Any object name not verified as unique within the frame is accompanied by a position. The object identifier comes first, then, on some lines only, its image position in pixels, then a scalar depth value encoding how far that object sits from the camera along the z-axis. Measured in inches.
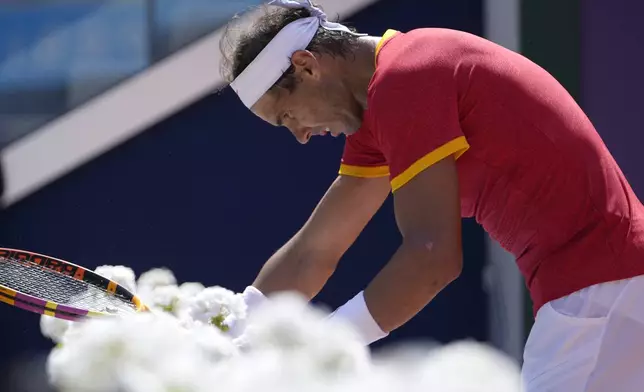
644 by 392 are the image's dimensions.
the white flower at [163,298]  484.9
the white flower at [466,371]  443.2
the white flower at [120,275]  496.2
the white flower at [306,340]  443.9
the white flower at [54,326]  478.7
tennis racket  490.1
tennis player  477.5
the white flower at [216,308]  483.0
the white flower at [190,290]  484.3
